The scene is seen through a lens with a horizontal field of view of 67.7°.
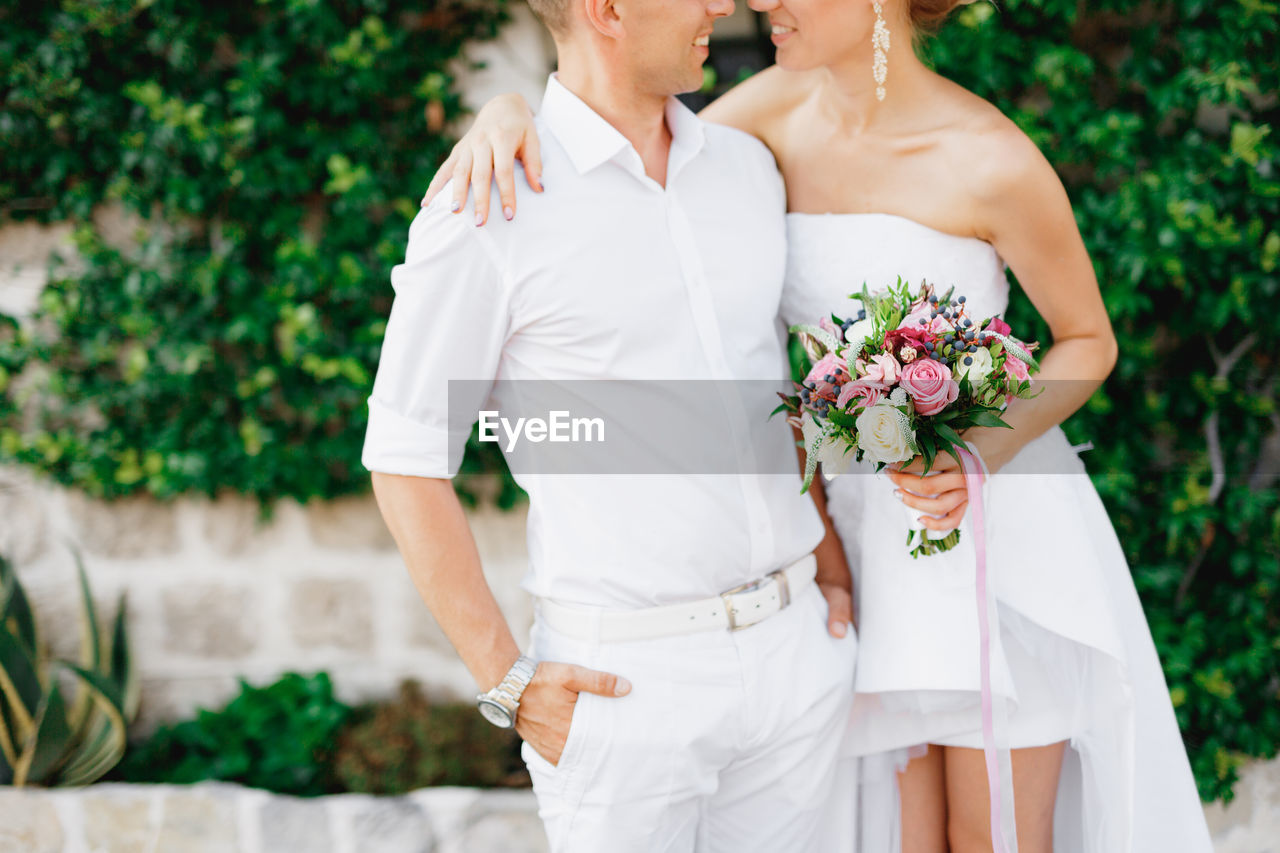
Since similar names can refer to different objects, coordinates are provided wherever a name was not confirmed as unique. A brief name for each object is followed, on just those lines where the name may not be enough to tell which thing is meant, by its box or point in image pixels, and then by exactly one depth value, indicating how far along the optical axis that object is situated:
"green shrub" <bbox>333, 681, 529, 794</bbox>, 3.30
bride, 1.99
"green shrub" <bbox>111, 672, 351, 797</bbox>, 3.41
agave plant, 3.15
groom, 1.76
